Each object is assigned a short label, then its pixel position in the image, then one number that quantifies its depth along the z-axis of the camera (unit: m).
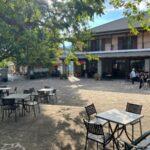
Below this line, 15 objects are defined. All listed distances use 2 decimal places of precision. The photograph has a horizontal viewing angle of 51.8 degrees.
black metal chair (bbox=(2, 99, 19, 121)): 6.30
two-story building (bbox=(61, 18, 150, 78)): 18.28
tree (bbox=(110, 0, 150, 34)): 6.65
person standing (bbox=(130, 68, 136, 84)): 15.51
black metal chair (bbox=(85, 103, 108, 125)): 4.91
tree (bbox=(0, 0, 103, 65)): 6.86
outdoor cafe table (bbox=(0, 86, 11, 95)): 9.36
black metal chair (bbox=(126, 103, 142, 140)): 5.09
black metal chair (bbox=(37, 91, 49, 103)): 8.63
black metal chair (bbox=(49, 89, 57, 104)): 9.09
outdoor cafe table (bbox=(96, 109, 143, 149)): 4.24
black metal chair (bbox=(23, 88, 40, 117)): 6.96
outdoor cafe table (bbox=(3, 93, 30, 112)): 6.68
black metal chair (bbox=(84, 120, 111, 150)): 3.89
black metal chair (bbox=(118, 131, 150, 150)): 2.64
